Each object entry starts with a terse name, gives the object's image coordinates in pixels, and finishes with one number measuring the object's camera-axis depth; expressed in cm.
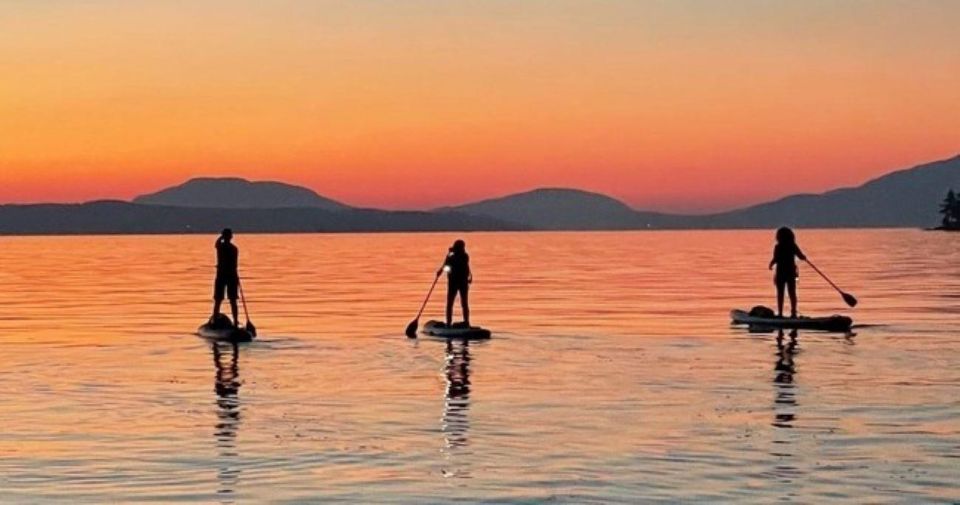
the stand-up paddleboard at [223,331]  3150
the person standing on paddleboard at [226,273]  3238
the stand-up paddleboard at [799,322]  3344
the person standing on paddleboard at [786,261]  3462
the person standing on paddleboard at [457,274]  3256
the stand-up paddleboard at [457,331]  3170
